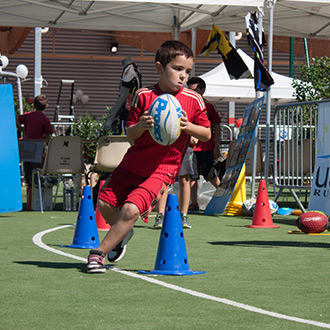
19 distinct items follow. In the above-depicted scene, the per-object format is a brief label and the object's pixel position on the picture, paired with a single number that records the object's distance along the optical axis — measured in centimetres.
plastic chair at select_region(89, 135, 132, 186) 1319
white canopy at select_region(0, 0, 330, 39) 1505
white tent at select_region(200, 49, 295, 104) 2267
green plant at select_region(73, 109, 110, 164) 1860
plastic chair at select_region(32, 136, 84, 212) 1345
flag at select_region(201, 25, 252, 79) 1495
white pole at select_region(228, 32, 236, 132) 2724
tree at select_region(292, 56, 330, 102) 1470
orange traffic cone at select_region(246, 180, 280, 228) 1045
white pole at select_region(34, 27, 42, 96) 2506
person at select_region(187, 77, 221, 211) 1234
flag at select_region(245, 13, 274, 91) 1279
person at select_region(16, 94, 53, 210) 1423
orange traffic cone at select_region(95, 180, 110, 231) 991
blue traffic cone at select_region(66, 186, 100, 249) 804
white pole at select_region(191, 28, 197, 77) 1625
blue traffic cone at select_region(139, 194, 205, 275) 617
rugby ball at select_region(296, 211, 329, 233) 924
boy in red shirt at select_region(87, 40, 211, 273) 598
